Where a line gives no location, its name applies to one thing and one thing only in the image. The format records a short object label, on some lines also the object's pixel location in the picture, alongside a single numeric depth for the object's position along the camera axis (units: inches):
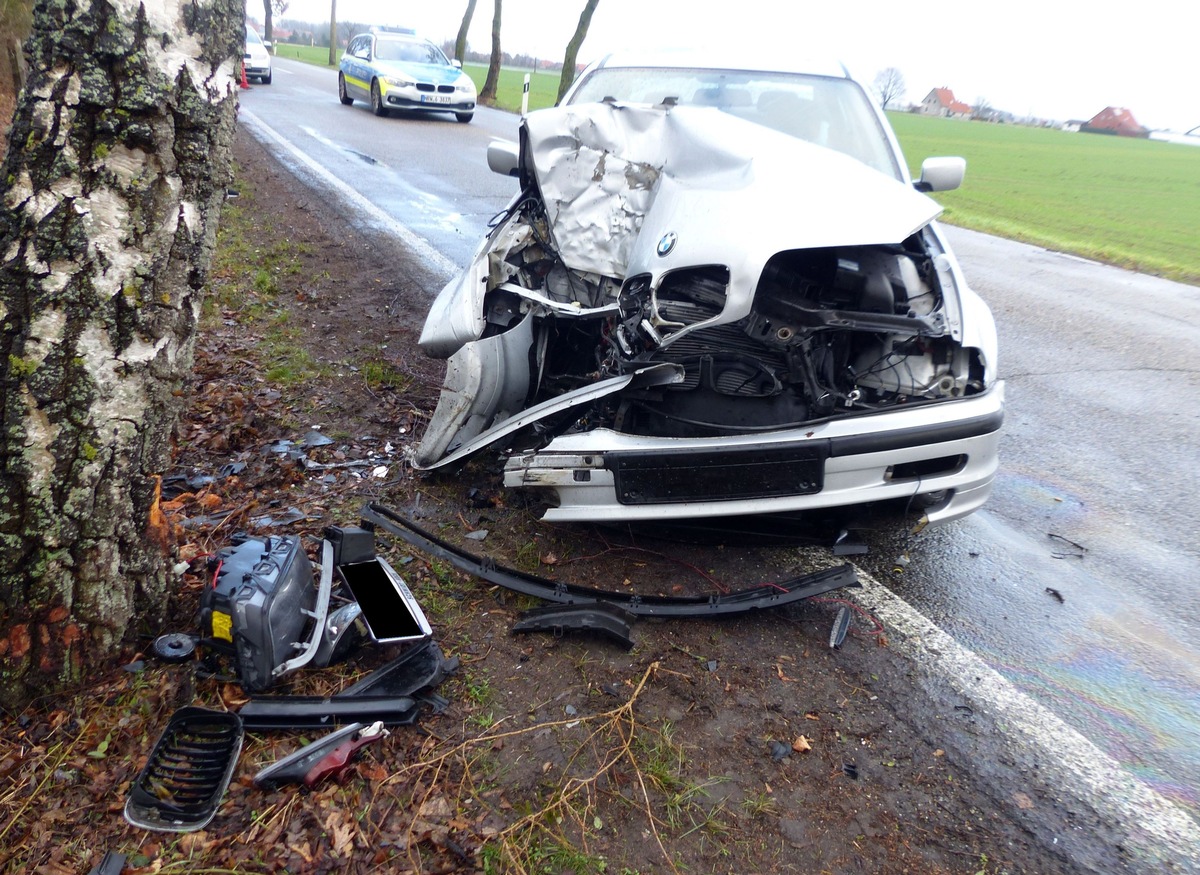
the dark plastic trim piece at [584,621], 105.3
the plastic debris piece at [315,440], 154.9
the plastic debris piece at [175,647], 94.7
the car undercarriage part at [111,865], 73.8
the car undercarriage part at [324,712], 88.2
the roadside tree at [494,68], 904.5
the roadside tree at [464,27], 1037.2
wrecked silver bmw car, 109.3
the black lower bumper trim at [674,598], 111.6
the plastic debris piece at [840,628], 109.3
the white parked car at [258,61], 856.9
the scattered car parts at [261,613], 91.0
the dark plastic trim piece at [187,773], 78.4
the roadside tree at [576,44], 805.2
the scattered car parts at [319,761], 82.0
